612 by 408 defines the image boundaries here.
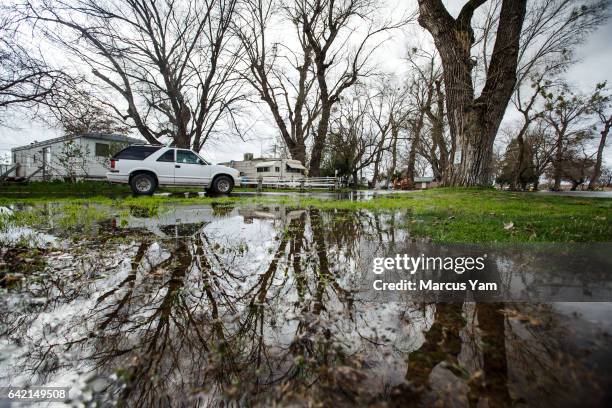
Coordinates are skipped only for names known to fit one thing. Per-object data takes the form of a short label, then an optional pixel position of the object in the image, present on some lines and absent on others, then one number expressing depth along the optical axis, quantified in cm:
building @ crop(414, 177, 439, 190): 7604
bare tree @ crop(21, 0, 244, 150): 1367
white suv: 1120
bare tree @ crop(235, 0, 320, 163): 1800
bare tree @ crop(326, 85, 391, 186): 3925
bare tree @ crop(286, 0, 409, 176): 1748
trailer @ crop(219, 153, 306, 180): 3653
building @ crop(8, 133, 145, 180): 2595
